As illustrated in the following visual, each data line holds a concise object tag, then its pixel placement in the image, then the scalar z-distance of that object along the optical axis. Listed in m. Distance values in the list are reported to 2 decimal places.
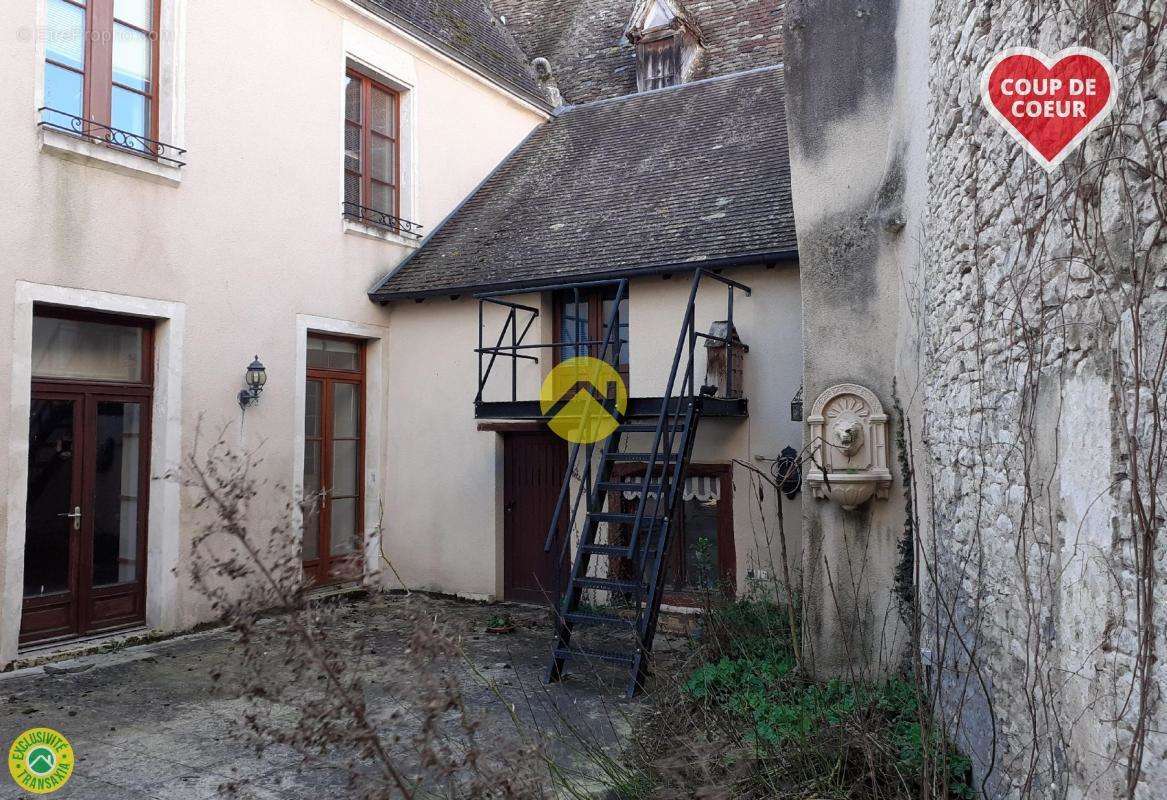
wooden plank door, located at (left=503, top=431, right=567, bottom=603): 8.62
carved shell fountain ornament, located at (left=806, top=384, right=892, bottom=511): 5.21
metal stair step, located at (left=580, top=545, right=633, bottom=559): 5.58
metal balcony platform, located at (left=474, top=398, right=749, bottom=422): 6.77
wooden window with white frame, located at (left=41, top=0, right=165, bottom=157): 6.43
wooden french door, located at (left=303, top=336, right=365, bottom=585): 8.54
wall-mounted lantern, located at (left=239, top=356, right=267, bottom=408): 7.61
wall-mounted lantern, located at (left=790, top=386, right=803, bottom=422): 6.62
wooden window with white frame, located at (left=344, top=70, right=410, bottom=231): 9.08
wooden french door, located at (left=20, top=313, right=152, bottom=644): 6.43
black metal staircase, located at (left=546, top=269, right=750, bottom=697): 5.57
